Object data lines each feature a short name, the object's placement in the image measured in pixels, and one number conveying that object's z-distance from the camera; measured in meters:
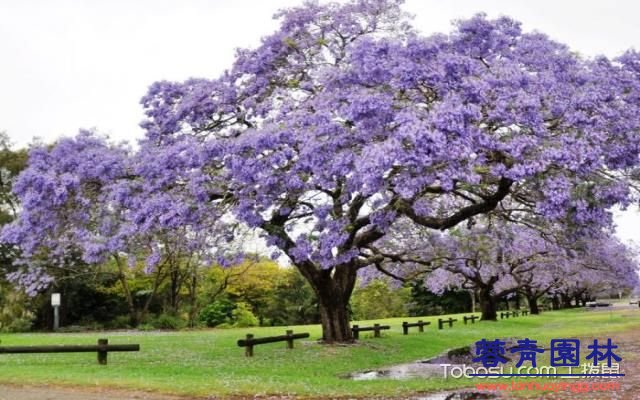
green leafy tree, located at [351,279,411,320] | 66.50
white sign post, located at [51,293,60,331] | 36.78
